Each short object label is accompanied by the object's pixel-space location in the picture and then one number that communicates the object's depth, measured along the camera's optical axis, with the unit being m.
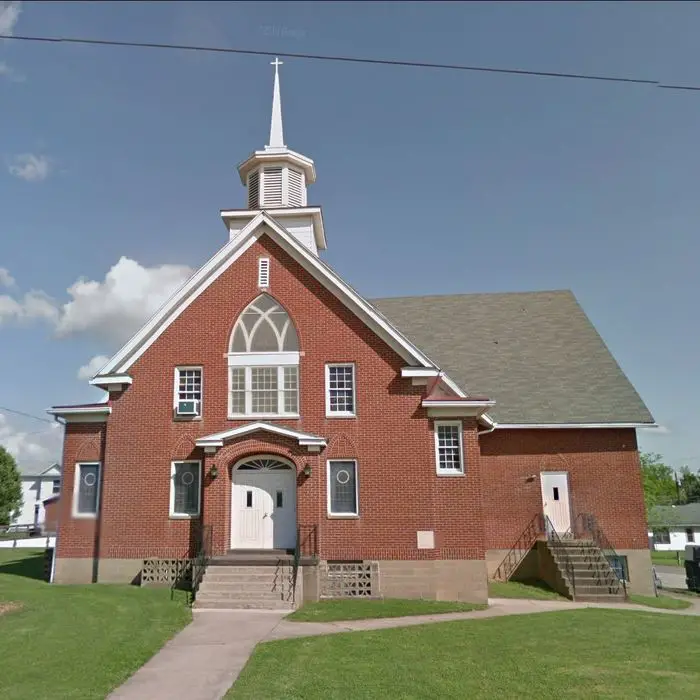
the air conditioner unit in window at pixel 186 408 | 18.33
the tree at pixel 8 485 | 53.88
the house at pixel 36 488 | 72.69
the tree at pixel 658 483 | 58.21
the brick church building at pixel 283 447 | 17.41
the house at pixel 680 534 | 61.75
